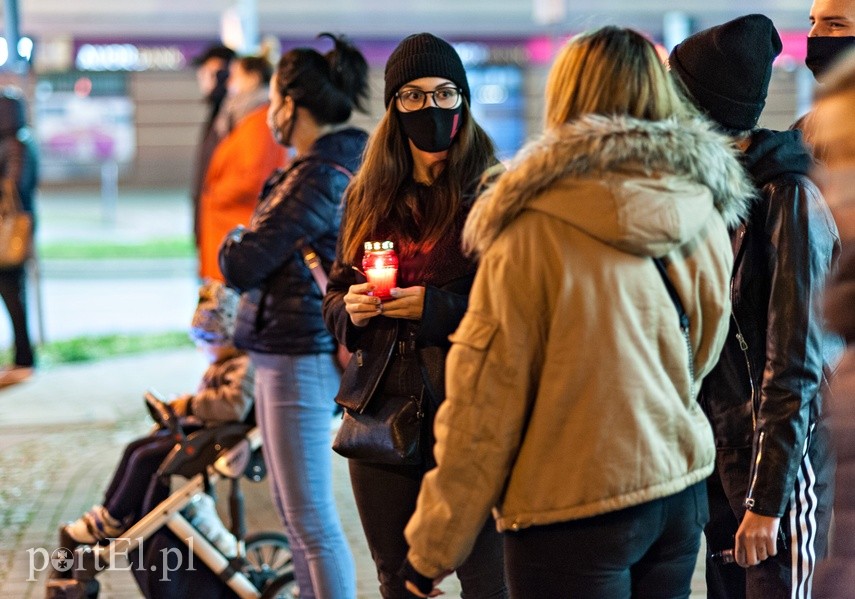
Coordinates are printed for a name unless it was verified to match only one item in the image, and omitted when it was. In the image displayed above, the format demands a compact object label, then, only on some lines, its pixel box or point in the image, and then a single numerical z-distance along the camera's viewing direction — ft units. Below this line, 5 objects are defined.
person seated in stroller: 31.24
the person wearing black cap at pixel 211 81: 60.49
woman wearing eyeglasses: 22.71
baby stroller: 30.76
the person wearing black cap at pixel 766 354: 20.13
